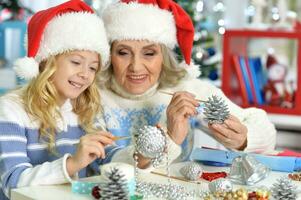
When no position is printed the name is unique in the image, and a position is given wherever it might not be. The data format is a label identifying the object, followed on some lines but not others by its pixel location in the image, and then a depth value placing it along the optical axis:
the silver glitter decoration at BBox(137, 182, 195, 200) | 1.55
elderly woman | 1.99
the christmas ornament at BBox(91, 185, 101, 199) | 1.51
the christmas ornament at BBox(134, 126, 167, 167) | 1.61
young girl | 1.79
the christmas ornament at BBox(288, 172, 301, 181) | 1.73
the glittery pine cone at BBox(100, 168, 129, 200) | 1.44
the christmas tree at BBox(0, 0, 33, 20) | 3.56
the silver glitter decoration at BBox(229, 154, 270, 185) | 1.66
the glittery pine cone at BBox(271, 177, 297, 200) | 1.49
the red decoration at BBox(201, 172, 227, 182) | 1.71
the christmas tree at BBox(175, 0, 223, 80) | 3.33
